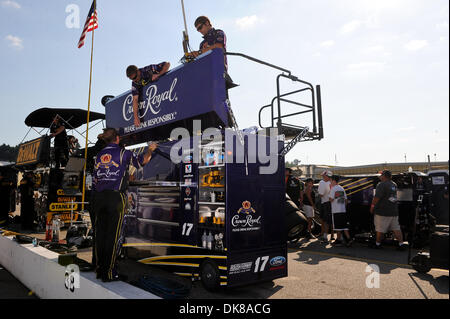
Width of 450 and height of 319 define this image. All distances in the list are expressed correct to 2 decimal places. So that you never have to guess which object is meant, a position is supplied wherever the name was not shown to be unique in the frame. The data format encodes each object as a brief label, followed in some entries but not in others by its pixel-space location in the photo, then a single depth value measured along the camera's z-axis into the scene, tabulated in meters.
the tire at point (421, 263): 5.16
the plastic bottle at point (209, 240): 4.47
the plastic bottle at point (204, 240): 4.56
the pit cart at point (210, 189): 4.39
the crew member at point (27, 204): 12.00
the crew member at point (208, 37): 5.27
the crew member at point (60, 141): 11.97
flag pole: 11.63
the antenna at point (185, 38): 6.01
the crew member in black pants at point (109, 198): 3.79
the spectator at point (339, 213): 8.20
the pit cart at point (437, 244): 4.77
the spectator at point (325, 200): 8.80
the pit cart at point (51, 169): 11.05
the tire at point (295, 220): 5.96
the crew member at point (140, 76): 6.21
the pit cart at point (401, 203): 7.74
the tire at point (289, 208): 6.03
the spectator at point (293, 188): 9.15
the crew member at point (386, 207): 7.27
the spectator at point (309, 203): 9.30
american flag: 11.10
